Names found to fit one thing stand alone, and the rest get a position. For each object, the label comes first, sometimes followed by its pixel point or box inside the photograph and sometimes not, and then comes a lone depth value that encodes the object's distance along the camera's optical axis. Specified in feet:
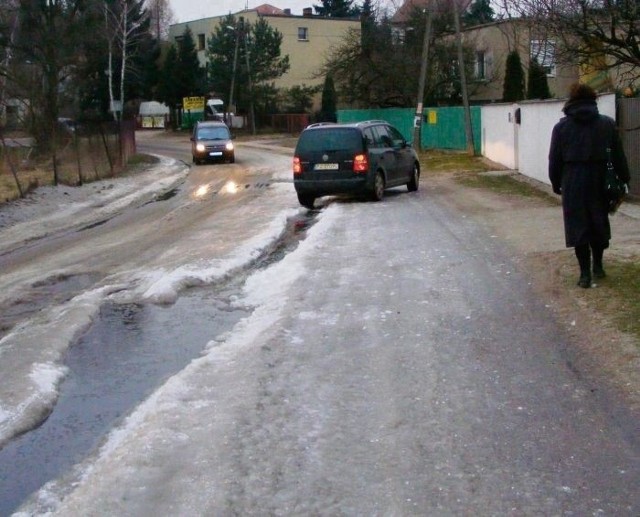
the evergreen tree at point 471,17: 182.70
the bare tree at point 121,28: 202.59
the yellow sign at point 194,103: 242.17
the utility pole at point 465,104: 107.65
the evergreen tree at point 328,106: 211.20
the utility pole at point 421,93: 108.88
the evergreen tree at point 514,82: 142.72
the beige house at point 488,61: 160.45
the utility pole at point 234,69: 229.04
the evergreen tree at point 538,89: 120.22
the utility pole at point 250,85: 226.73
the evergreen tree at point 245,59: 233.96
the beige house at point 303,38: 258.37
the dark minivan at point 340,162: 59.67
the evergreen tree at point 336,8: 312.91
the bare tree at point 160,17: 295.48
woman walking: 28.45
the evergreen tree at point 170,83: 257.34
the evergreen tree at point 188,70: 256.52
